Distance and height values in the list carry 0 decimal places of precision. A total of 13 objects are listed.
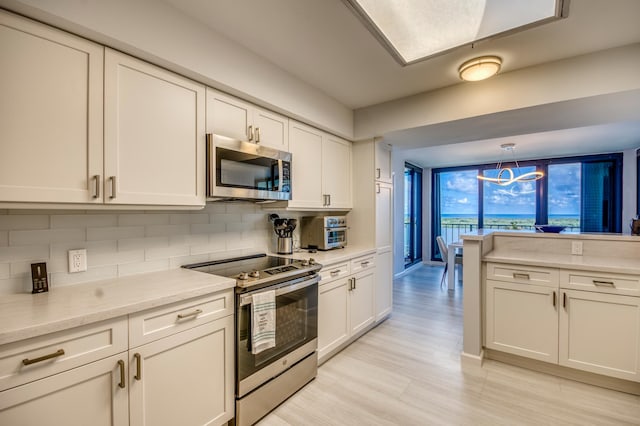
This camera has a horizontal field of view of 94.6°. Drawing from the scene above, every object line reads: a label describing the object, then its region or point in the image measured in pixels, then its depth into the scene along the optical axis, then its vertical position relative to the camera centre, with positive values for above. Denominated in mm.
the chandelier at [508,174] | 5039 +879
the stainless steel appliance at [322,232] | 3025 -219
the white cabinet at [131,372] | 1078 -705
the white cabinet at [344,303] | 2537 -875
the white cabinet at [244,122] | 2008 +674
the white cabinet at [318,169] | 2705 +430
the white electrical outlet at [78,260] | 1629 -281
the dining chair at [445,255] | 5359 -800
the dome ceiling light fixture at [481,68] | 2209 +1105
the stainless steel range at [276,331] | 1777 -829
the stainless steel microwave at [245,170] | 1931 +294
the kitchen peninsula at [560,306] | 2152 -745
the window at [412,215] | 6559 -74
